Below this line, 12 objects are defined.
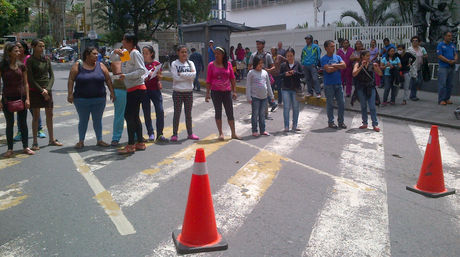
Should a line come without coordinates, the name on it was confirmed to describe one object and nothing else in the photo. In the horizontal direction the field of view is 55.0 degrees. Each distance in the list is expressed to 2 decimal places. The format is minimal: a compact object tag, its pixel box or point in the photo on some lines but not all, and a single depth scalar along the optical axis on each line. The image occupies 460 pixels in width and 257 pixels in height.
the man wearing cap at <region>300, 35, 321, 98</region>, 12.82
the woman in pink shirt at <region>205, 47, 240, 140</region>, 8.45
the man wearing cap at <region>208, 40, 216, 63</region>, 16.75
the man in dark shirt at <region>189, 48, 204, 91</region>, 16.62
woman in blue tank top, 7.46
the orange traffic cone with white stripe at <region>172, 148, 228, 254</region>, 3.89
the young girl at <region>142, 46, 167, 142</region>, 8.20
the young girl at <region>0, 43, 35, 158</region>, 7.16
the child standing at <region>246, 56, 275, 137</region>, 9.02
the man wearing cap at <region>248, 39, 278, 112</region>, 11.00
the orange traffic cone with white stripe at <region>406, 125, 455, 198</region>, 5.48
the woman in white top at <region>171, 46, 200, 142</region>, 8.38
